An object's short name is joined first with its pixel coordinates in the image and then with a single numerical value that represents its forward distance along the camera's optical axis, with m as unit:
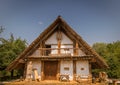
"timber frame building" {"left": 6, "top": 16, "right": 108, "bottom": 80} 17.89
